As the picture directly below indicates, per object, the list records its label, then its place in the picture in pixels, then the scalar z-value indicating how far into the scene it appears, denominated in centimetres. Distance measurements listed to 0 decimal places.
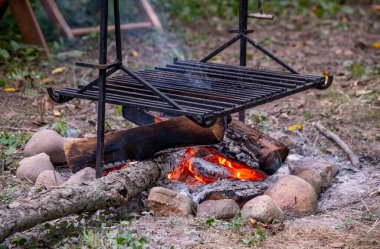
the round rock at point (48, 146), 705
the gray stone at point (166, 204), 581
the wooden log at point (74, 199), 497
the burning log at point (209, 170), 657
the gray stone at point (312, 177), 662
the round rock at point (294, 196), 611
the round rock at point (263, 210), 568
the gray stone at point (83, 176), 625
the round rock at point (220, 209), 579
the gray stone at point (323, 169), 687
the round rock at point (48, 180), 635
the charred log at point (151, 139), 642
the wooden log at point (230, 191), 611
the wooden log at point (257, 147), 665
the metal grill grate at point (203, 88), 568
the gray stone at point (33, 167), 659
